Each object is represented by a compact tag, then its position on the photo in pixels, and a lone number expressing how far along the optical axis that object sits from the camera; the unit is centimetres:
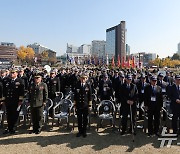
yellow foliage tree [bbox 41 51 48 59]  10406
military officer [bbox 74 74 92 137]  709
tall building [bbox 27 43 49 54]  19338
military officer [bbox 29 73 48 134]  719
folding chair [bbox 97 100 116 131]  759
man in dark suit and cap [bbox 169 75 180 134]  700
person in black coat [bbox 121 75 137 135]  713
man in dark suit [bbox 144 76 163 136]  712
